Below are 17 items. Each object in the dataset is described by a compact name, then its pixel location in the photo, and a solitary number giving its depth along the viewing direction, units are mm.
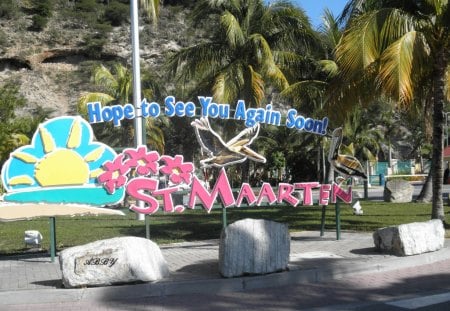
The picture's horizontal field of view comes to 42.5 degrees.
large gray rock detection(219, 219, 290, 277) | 8641
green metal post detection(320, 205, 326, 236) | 13041
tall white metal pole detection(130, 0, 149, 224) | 14867
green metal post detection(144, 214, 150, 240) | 11328
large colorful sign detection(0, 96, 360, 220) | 10503
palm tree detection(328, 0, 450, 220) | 11961
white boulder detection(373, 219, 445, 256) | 10273
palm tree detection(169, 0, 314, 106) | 19750
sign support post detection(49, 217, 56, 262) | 10568
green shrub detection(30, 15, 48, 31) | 85062
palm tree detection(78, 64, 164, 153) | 25616
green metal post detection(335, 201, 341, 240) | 12875
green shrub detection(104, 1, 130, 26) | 91625
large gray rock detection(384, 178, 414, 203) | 24875
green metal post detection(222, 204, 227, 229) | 12044
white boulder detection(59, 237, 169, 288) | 8148
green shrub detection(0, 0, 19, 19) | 85312
